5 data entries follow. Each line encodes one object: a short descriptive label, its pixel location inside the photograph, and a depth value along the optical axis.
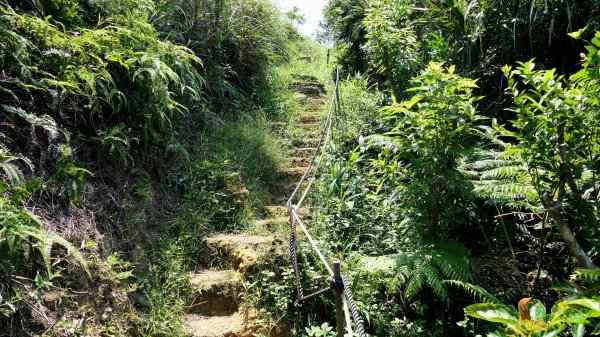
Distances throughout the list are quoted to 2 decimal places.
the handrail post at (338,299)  1.79
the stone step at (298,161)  5.38
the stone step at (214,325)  3.06
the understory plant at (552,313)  1.75
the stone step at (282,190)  4.85
